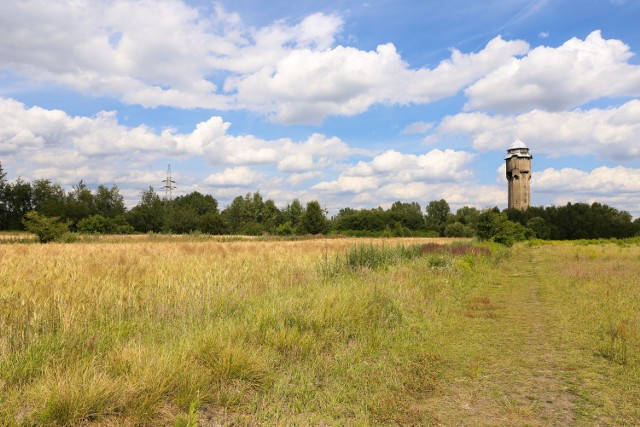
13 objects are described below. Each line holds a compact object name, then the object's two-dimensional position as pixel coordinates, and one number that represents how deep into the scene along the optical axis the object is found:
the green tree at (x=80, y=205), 81.18
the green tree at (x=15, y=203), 80.12
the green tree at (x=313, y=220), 68.75
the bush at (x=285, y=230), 66.56
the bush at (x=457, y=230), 79.00
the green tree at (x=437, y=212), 124.31
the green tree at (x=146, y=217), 89.72
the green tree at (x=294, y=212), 95.00
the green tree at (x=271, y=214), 95.62
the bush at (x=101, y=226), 65.56
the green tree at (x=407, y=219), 115.22
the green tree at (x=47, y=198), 78.56
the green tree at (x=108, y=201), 110.14
